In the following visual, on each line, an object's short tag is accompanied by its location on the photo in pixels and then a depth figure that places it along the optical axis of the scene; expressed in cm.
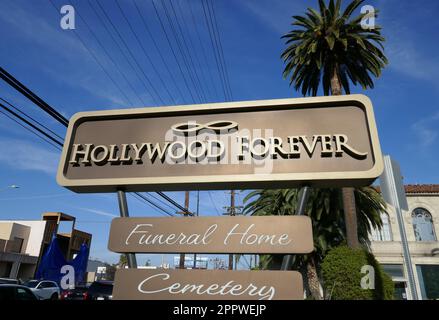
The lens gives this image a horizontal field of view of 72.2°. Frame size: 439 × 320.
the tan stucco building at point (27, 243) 3369
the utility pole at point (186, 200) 3516
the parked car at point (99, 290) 1752
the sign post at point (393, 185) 391
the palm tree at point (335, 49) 1769
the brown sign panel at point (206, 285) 360
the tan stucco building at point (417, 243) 2617
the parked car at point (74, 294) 1815
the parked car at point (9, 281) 1509
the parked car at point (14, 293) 994
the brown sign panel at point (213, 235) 376
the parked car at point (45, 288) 1838
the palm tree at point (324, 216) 1822
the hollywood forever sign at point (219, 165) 377
